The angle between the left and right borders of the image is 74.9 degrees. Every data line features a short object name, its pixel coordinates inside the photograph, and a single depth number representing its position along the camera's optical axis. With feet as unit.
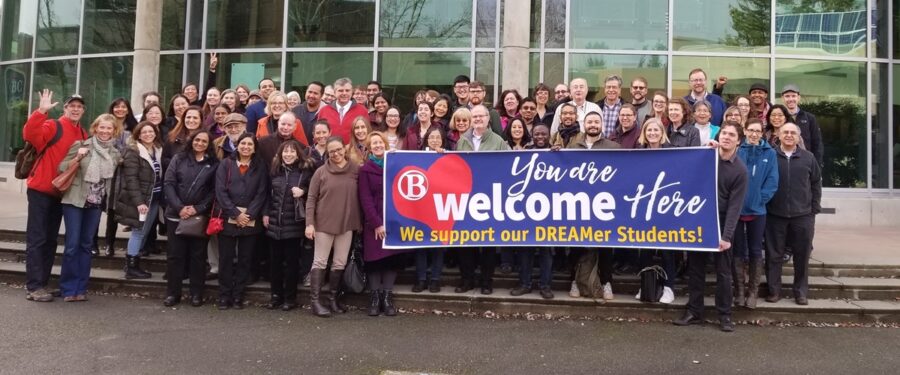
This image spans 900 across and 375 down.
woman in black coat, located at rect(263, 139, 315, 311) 19.63
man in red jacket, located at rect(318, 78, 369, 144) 23.79
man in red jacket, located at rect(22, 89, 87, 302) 19.92
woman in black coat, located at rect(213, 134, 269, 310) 19.67
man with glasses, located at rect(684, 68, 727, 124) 24.44
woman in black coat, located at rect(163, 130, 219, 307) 20.06
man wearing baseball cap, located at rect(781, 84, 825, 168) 23.20
